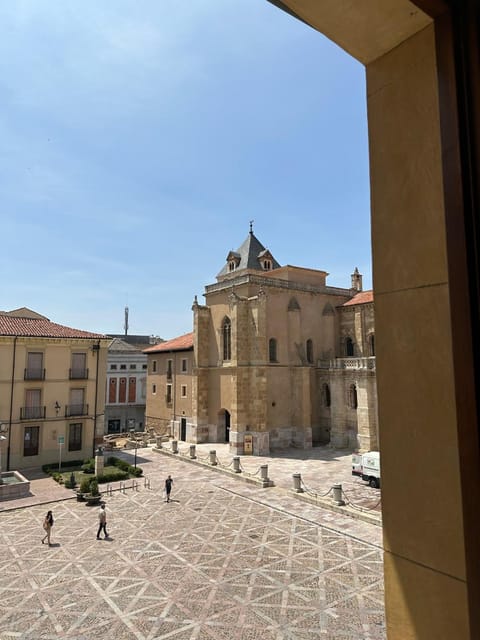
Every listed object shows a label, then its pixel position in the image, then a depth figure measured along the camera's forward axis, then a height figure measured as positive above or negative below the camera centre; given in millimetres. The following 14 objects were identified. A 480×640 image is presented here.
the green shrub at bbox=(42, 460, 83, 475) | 22550 -4942
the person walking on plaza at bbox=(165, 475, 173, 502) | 17438 -4615
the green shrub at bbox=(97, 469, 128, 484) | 20844 -5023
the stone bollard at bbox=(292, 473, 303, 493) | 18406 -4754
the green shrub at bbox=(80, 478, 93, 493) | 18047 -4731
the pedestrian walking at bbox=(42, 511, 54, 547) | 13156 -4633
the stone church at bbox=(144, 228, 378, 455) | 27938 +824
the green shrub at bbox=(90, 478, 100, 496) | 17703 -4745
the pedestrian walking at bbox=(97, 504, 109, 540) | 13645 -4719
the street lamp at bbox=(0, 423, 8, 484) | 19686 -2791
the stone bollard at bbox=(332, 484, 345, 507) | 16500 -4781
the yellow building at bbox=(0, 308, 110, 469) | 23297 -810
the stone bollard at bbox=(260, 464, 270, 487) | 20019 -4709
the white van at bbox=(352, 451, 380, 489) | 19547 -4498
